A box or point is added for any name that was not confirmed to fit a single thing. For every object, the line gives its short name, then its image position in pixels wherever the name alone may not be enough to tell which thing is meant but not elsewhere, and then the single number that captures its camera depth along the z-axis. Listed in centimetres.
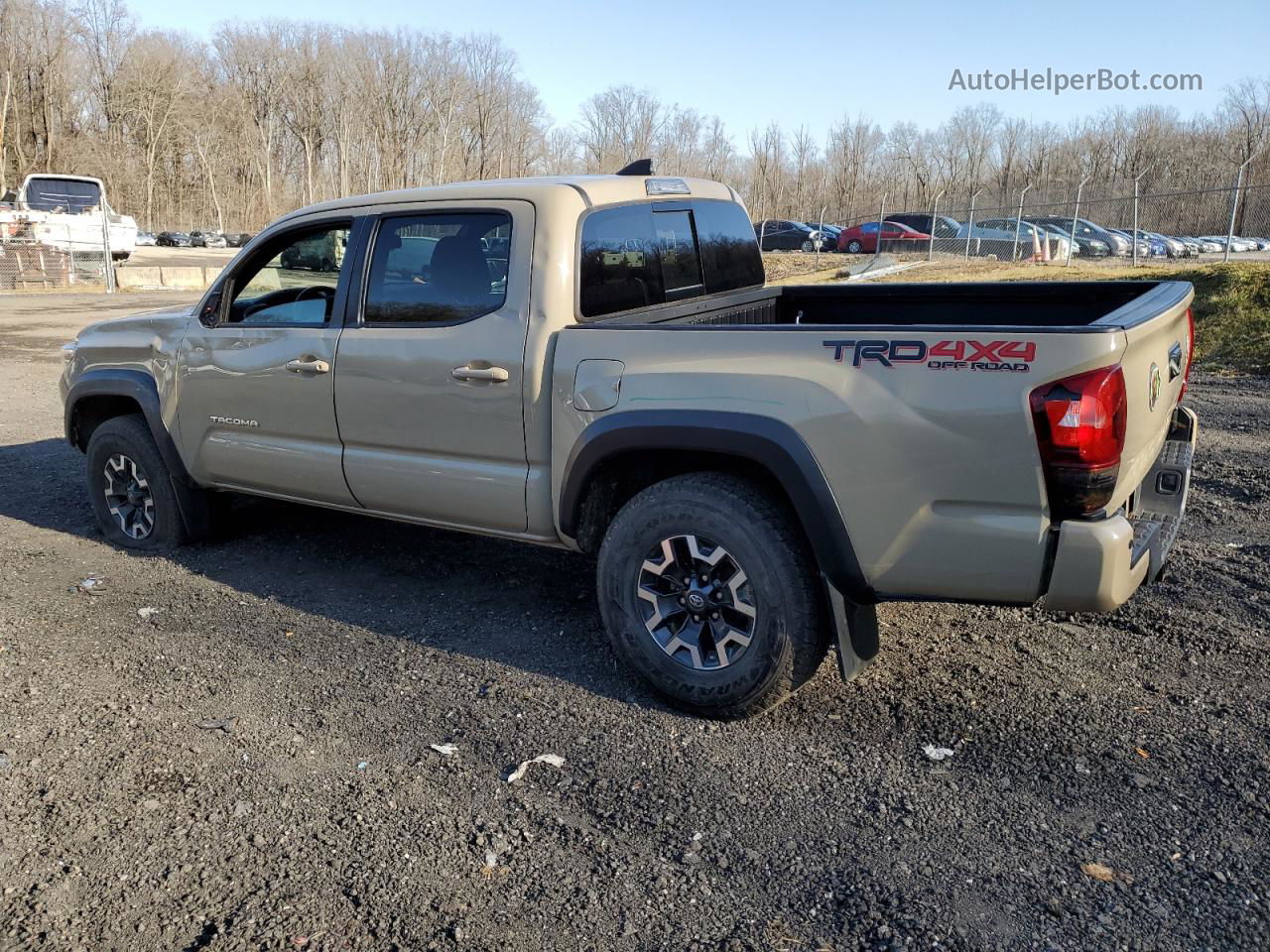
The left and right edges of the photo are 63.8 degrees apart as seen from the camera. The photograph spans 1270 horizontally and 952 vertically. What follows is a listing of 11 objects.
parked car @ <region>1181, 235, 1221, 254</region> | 3596
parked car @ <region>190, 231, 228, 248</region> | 7038
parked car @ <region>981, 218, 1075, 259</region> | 2888
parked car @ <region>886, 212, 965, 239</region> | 3039
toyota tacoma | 310
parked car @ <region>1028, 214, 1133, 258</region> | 3166
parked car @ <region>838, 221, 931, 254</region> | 3447
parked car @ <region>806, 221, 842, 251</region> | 4091
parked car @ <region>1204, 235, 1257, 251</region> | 3628
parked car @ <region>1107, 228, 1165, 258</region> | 3196
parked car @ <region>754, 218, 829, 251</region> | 4034
